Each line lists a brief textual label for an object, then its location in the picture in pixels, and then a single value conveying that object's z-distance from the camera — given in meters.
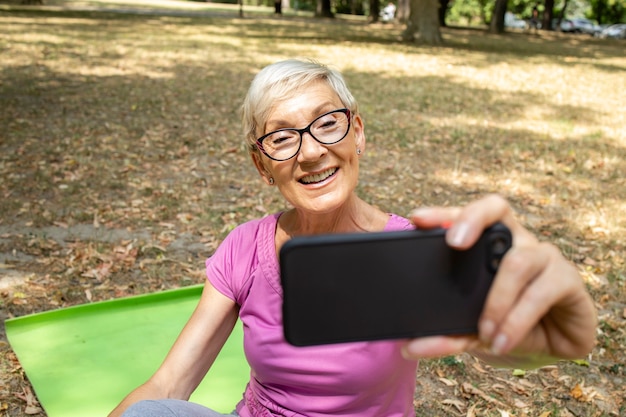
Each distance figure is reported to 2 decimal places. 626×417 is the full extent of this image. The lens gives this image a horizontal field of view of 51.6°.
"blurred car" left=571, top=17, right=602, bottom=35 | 43.69
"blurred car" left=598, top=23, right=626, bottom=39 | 37.38
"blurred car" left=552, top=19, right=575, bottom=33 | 43.84
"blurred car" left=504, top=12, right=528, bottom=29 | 47.47
